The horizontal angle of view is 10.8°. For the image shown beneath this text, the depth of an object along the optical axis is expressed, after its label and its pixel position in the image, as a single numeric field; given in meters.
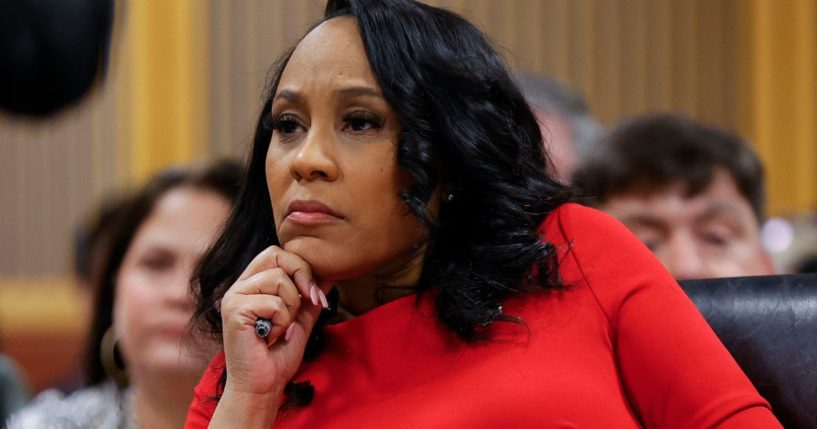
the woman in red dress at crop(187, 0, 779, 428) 3.02
